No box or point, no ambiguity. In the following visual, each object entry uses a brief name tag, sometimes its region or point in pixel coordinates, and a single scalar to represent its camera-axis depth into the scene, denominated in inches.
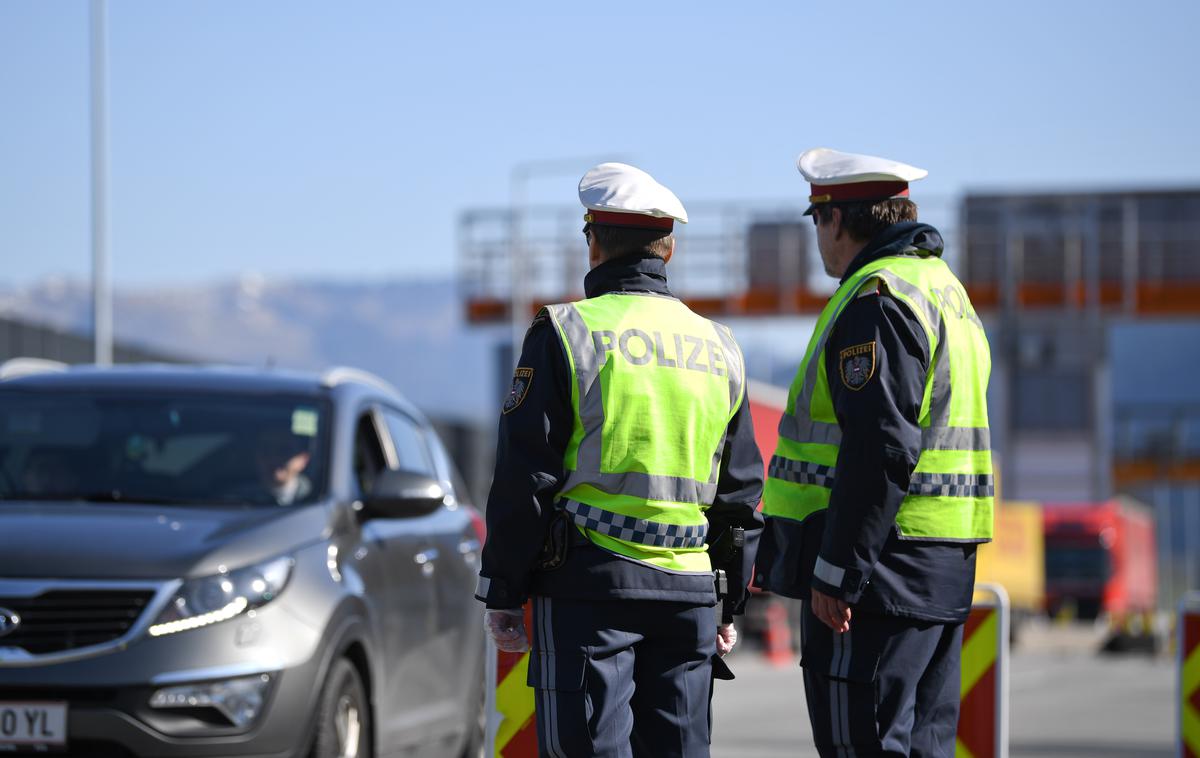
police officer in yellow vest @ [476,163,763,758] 358.9
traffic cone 2149.4
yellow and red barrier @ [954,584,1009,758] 513.0
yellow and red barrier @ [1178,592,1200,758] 644.7
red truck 4266.7
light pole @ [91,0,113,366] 2046.0
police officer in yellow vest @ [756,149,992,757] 377.4
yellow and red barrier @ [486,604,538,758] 471.8
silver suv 488.1
